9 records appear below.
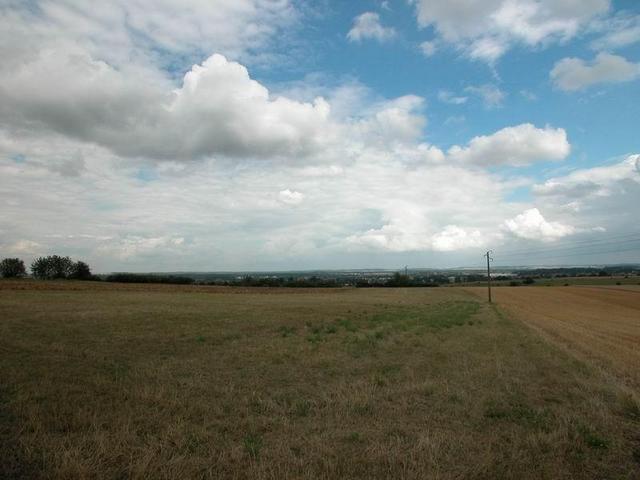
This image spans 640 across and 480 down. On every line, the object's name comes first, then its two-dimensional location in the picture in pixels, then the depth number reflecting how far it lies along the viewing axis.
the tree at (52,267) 119.25
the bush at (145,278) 108.38
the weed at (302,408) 8.78
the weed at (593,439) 7.35
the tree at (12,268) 116.75
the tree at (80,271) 118.69
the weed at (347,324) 23.80
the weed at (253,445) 6.58
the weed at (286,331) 21.55
